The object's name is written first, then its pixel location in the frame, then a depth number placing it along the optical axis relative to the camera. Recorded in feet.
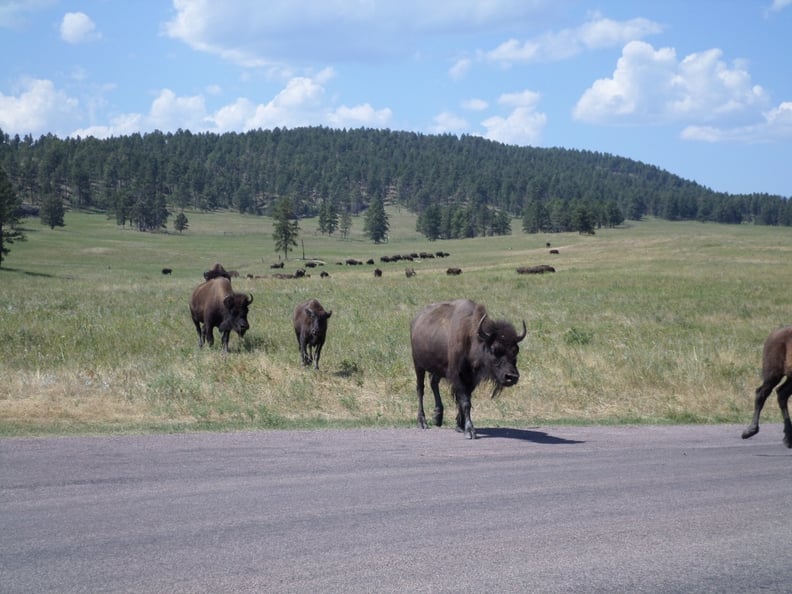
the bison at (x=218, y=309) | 73.41
